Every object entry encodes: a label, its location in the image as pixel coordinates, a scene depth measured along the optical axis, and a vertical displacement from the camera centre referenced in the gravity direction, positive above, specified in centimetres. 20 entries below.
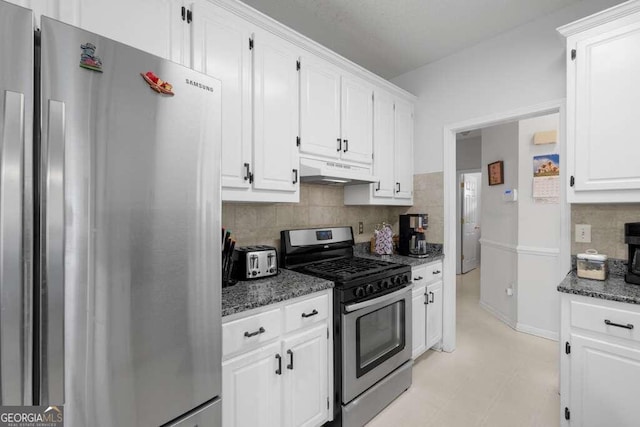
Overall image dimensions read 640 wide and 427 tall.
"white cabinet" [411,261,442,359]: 249 -85
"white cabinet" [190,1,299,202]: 156 +69
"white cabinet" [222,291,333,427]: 134 -79
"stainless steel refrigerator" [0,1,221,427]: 72 -5
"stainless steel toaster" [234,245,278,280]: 176 -31
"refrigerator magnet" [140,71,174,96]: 94 +43
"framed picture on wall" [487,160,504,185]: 368 +53
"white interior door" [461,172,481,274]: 608 -17
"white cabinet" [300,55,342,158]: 202 +77
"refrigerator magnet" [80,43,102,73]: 82 +44
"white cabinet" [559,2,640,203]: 168 +65
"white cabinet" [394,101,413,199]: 286 +64
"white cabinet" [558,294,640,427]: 146 -79
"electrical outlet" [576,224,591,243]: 205 -14
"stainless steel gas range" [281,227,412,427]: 178 -73
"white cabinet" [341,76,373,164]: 233 +78
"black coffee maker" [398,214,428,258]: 281 -21
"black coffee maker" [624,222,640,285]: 169 -22
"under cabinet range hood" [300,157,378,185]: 199 +29
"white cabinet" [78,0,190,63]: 120 +85
